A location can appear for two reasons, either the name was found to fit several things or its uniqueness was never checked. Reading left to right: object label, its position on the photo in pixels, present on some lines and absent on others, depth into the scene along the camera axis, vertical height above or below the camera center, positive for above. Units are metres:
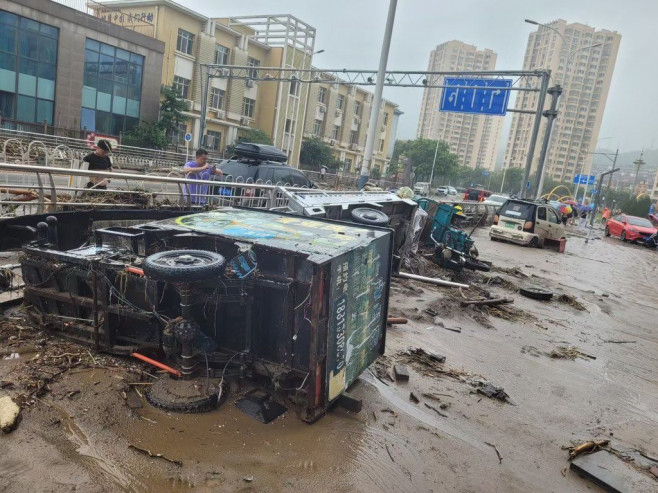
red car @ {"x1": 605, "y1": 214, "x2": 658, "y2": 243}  25.89 -0.77
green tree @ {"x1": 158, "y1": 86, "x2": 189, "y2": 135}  31.98 +2.38
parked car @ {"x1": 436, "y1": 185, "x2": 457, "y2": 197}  50.73 -0.45
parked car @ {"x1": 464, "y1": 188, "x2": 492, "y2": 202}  40.84 -0.27
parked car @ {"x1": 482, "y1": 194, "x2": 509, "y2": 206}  34.67 -0.26
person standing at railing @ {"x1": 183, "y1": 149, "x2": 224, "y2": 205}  8.46 -0.43
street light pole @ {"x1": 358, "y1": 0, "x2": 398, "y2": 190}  14.45 +2.68
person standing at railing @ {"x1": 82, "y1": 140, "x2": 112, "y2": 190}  7.56 -0.43
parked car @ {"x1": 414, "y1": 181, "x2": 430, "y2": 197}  52.02 -0.25
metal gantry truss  17.31 +4.39
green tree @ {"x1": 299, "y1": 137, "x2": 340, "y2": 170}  46.91 +1.36
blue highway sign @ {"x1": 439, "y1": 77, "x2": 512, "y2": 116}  18.48 +3.89
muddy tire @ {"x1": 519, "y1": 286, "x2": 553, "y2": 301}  9.49 -1.90
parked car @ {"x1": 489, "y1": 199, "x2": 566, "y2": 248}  16.92 -0.90
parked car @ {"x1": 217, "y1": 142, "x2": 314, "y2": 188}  10.05 -0.20
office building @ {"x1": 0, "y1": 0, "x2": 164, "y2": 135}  24.39 +3.63
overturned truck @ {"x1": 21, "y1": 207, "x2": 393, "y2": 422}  3.43 -1.17
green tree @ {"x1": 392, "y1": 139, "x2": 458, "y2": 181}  63.00 +3.81
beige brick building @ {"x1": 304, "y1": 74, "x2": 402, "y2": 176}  49.95 +5.95
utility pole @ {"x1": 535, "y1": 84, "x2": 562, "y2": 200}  18.23 +3.02
